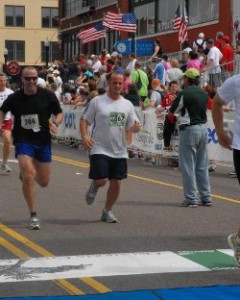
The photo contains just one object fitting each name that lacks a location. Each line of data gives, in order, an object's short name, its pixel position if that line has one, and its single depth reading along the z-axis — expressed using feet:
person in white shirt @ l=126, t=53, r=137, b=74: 87.12
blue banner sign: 110.83
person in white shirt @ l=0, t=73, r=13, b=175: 51.75
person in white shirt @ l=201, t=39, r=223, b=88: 74.33
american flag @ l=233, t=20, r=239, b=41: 99.26
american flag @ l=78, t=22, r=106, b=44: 127.73
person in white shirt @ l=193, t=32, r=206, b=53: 90.84
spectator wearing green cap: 39.27
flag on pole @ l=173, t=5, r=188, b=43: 101.05
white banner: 55.77
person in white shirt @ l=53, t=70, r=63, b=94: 103.36
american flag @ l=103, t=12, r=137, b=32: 107.68
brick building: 109.81
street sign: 146.20
